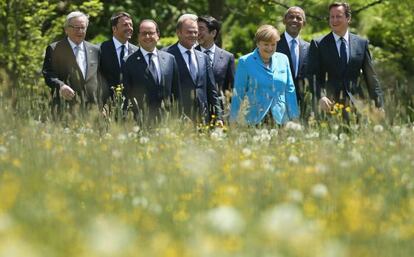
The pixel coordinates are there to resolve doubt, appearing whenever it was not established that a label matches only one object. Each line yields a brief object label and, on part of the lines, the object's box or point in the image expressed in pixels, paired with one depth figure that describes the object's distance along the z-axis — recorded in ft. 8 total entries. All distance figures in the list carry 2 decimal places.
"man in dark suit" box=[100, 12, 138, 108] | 67.05
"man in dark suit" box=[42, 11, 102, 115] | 65.05
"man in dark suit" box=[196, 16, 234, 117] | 70.28
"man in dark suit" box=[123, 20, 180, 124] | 63.31
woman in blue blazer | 61.05
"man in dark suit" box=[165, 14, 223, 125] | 66.28
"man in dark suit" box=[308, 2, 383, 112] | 65.51
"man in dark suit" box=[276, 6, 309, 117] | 68.13
